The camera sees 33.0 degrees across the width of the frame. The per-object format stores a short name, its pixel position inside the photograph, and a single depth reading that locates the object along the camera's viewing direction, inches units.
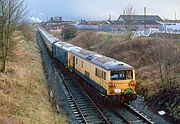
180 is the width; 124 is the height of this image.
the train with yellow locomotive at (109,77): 728.3
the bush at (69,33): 3137.1
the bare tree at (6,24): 900.6
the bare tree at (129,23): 1704.5
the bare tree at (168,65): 804.0
